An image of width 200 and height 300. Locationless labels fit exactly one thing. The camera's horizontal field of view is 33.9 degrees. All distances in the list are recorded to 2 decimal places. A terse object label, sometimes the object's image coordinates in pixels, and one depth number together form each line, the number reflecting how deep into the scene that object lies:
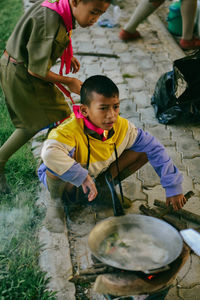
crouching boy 2.08
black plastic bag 3.43
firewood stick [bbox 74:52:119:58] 5.43
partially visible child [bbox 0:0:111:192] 2.06
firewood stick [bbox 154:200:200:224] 2.52
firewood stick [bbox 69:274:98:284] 1.70
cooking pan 1.67
